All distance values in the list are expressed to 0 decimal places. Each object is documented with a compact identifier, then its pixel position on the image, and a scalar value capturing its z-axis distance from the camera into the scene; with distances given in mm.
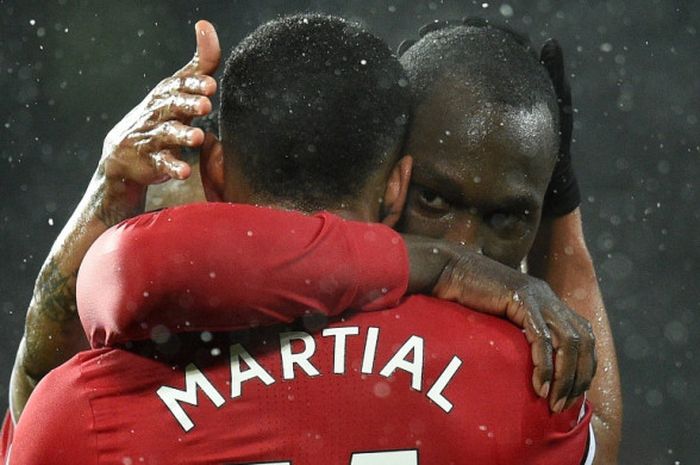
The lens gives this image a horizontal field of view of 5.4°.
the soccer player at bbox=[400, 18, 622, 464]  6421
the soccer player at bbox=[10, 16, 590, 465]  6195
